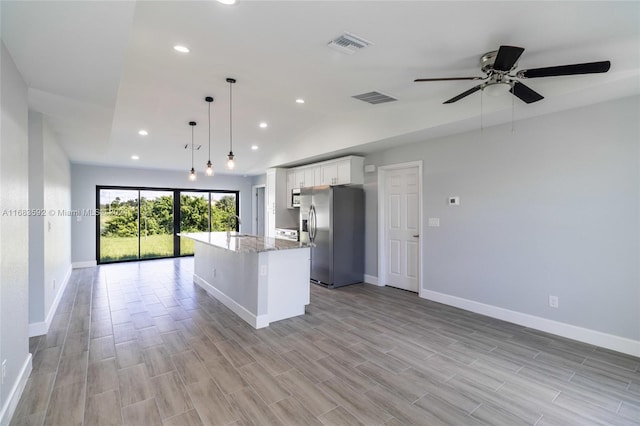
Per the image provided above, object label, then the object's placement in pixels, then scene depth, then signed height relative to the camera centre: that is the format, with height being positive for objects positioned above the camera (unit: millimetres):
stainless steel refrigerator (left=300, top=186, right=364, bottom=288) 5242 -365
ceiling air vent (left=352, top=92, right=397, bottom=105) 3701 +1480
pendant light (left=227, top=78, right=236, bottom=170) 3582 +1597
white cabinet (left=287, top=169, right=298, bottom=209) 6855 +713
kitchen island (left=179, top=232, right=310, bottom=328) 3477 -827
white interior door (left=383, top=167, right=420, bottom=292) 4953 -259
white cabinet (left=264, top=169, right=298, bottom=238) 7004 +260
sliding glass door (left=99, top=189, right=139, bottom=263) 7383 -269
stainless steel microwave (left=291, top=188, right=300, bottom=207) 6663 +358
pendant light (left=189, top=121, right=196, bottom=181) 4657 +658
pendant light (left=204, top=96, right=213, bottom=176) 4137 +675
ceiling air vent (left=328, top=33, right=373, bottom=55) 2412 +1430
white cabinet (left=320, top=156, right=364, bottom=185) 5402 +778
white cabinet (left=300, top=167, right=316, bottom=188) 6215 +773
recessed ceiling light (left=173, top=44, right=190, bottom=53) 2763 +1561
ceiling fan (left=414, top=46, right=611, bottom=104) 2051 +1048
